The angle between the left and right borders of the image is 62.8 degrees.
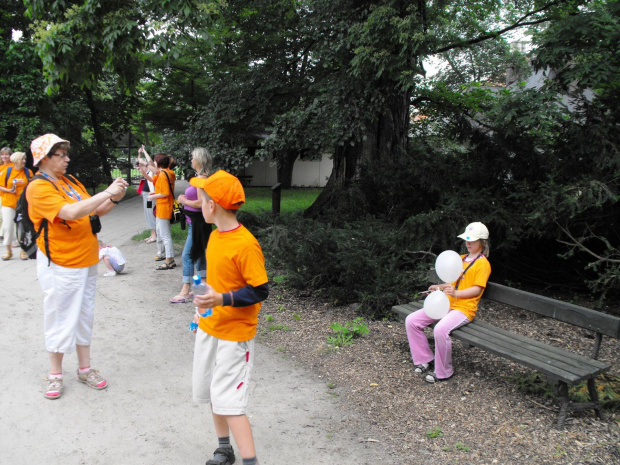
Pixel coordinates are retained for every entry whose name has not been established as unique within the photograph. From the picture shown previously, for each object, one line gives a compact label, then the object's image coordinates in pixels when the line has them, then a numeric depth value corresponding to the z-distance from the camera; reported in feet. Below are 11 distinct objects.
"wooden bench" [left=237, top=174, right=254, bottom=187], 99.23
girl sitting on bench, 14.28
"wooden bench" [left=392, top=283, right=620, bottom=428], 11.75
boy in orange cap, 8.94
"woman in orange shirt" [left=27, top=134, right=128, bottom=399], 11.87
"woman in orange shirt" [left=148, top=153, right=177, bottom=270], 25.16
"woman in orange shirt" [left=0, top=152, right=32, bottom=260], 27.78
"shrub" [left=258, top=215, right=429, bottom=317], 19.30
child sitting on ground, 25.12
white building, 105.60
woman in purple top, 19.03
